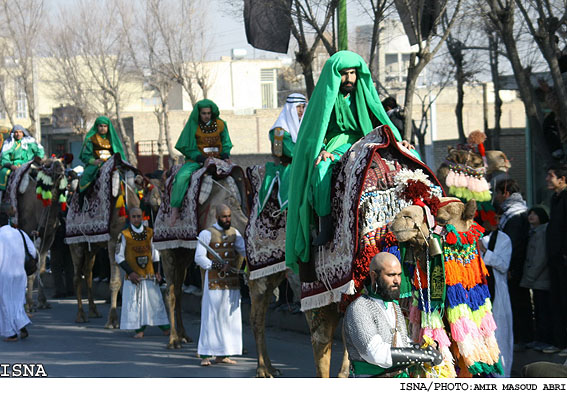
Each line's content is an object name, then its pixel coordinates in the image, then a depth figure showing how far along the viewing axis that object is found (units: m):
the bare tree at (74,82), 51.59
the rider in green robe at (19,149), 20.03
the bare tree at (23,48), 41.03
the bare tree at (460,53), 25.66
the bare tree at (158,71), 44.41
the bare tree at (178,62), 43.84
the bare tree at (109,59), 47.69
